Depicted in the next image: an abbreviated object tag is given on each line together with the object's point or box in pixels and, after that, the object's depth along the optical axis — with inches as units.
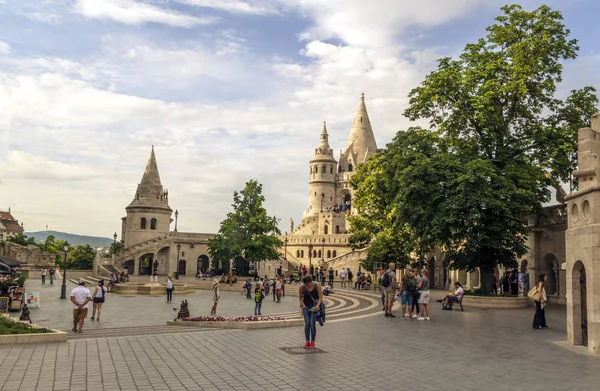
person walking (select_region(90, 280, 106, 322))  729.0
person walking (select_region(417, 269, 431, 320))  719.7
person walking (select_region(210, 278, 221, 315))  838.2
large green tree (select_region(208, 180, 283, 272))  1868.8
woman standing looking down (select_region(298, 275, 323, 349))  478.9
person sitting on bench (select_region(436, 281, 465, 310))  858.8
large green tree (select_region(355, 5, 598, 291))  921.5
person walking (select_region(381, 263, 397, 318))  747.4
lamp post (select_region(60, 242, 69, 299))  1155.9
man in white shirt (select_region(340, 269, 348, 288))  1643.1
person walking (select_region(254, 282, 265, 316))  832.9
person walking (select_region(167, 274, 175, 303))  1146.0
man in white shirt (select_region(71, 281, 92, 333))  604.7
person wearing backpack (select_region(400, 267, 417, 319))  725.3
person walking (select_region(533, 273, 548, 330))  614.8
